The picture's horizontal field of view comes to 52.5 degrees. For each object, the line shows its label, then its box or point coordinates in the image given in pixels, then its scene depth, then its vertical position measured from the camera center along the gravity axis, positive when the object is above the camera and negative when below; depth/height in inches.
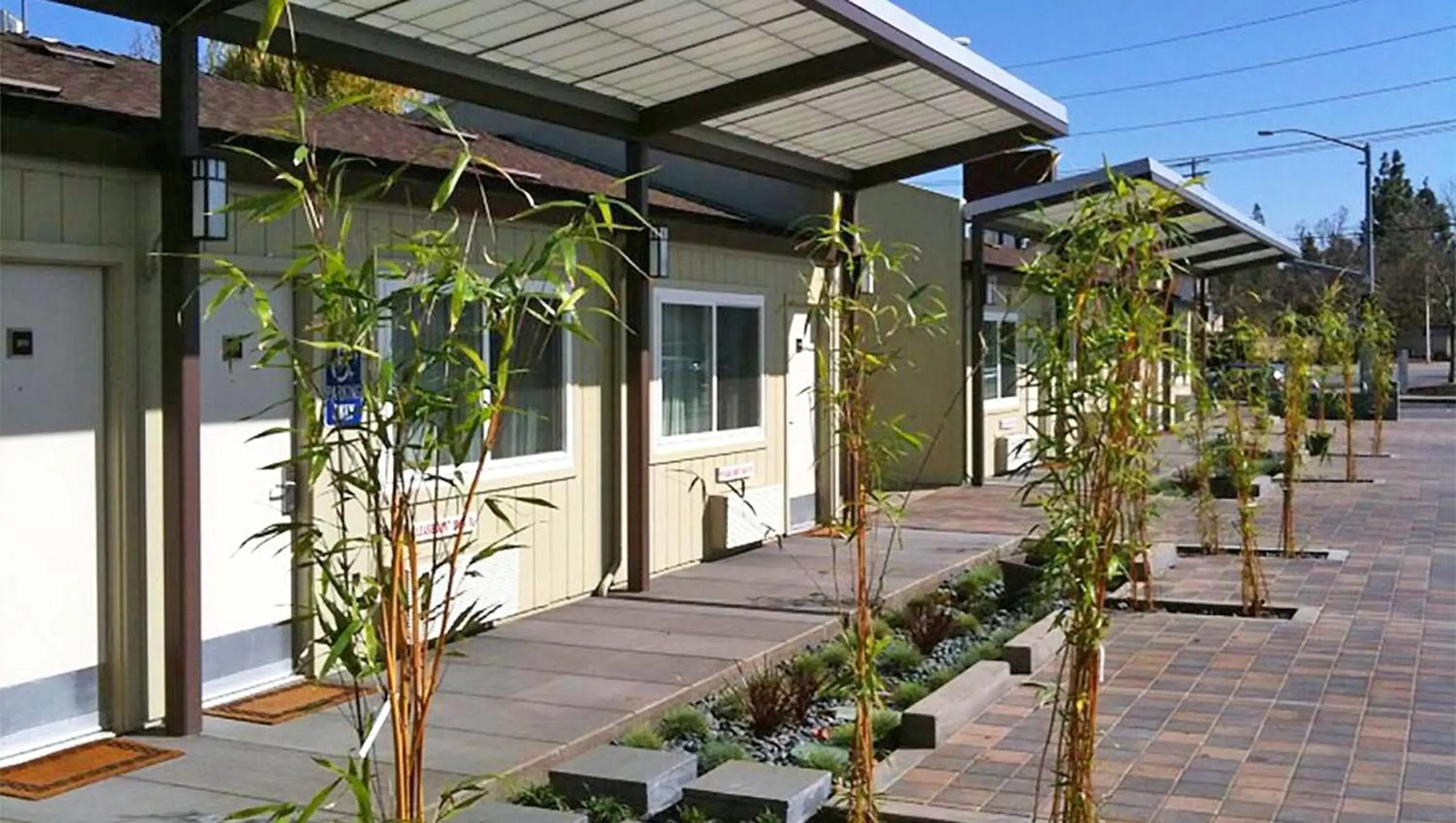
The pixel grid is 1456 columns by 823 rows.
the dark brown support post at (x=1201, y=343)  446.6 +14.3
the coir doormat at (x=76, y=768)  213.2 -56.7
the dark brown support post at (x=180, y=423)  240.2 -5.0
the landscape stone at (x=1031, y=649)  290.8 -52.6
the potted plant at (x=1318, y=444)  761.0 -29.9
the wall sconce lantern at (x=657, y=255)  381.1 +35.4
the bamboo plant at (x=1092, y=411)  162.1 -2.4
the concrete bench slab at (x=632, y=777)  207.6 -55.5
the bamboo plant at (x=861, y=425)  176.9 -4.4
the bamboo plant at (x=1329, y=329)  613.0 +24.9
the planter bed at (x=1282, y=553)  461.7 -52.5
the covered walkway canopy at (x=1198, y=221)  589.6 +88.3
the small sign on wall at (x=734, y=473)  458.3 -26.1
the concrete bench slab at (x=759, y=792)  200.1 -55.4
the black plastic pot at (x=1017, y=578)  395.2 -51.7
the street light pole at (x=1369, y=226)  1346.0 +156.1
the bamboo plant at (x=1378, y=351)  872.3 +24.1
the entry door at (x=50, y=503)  229.6 -17.6
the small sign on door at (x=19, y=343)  230.5 +7.9
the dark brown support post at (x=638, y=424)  386.0 -8.7
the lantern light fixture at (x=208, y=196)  240.7 +32.4
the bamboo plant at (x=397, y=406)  103.4 -1.0
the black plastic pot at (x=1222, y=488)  665.6 -45.4
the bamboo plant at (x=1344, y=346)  630.5 +19.4
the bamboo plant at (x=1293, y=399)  452.1 -3.8
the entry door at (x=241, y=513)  267.3 -22.5
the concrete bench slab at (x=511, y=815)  191.2 -55.5
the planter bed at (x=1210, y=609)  365.1 -55.6
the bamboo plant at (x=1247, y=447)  368.5 -17.4
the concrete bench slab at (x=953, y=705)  241.4 -54.4
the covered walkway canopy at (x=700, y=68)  293.3 +75.8
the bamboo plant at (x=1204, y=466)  382.3 -23.5
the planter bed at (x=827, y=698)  244.5 -58.2
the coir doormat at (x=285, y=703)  257.6 -56.1
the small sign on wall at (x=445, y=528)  285.0 -28.4
